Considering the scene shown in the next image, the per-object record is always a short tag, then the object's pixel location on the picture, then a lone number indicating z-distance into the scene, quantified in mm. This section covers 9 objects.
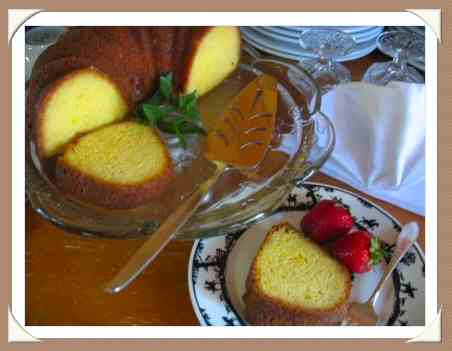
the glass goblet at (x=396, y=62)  882
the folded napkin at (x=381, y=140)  761
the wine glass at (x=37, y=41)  687
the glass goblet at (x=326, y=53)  876
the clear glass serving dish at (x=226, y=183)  589
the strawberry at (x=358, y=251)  624
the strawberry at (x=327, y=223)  655
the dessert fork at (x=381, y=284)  596
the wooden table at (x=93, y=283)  614
